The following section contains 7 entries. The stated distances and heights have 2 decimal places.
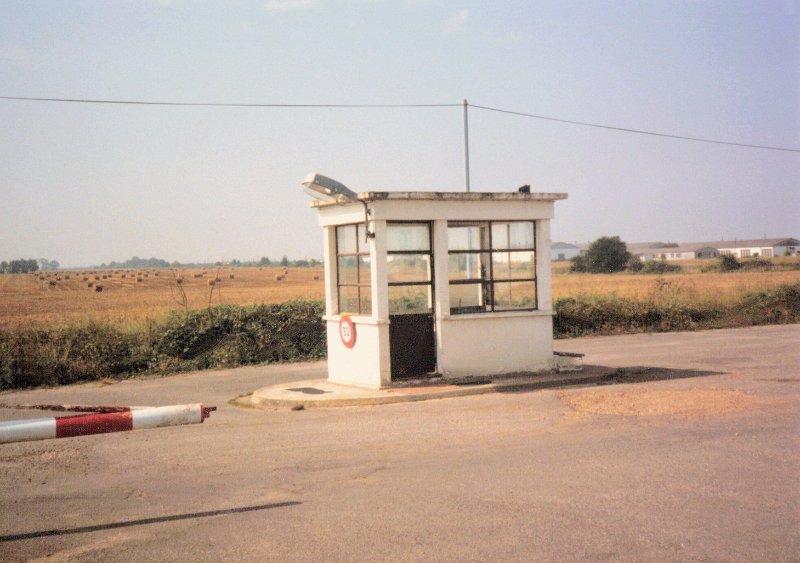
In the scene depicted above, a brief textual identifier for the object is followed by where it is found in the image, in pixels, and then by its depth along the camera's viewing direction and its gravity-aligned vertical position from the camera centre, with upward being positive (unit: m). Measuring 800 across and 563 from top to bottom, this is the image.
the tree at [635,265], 91.50 +1.19
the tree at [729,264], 79.88 +0.91
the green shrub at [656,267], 83.82 +0.81
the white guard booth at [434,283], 13.63 -0.05
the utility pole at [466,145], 25.94 +4.39
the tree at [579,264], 93.94 +1.50
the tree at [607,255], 92.06 +2.44
